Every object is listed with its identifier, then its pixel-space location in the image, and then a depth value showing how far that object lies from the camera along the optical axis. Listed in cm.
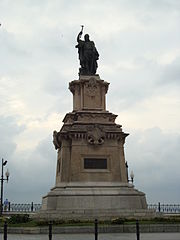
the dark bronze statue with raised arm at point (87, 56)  3466
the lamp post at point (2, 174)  3432
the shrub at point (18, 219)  2247
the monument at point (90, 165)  2737
